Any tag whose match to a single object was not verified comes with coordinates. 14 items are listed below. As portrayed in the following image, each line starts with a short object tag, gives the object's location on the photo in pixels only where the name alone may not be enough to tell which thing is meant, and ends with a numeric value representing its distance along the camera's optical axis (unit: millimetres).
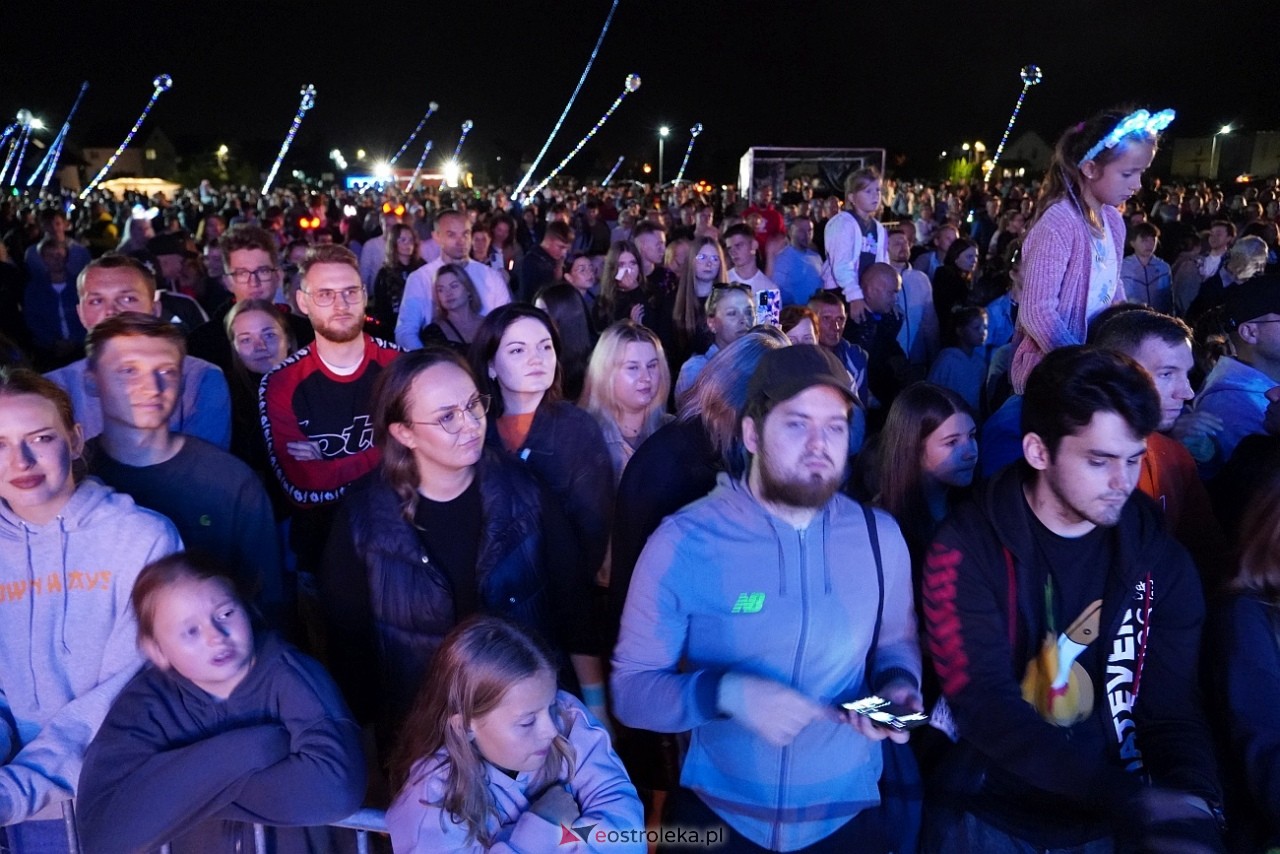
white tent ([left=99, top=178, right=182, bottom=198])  42572
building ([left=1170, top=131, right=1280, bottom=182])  32219
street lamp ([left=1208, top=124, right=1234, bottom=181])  32656
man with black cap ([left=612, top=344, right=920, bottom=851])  2119
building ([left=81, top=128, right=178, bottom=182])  72756
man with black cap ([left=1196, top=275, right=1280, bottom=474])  3273
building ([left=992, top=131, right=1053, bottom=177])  56394
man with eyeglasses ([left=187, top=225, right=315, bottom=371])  4777
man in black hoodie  2090
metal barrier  2248
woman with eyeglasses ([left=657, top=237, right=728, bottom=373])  6109
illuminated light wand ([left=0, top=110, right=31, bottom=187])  30372
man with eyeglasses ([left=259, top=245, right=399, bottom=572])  3596
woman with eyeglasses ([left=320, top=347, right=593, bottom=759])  2594
